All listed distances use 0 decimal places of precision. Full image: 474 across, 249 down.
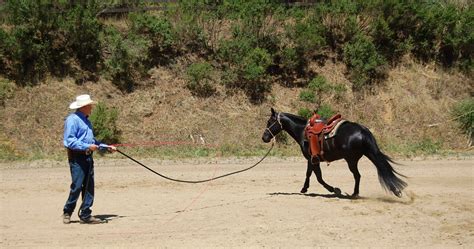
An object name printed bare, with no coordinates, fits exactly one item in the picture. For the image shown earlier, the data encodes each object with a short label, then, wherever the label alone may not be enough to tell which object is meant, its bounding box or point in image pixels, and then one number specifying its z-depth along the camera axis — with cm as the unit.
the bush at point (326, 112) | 2038
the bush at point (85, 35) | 2103
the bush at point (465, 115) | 2053
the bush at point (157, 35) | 2223
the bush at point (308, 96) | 2131
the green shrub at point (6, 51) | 2019
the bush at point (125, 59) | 2088
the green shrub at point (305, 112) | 1992
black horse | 1010
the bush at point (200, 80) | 2109
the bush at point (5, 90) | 1948
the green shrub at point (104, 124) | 1817
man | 835
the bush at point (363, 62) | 2250
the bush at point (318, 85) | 2159
